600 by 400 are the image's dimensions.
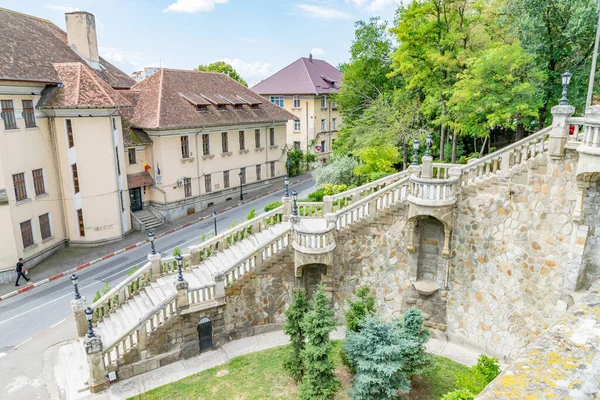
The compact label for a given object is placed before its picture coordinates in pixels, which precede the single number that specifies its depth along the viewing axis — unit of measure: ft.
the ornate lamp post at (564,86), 49.24
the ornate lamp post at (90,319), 53.62
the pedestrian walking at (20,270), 87.81
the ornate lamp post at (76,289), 58.45
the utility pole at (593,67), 51.37
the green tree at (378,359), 46.70
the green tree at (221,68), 225.35
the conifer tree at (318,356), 48.57
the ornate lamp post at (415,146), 66.23
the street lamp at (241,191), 144.15
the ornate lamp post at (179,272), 59.31
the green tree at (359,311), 54.70
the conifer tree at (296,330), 54.29
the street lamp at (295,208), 66.70
